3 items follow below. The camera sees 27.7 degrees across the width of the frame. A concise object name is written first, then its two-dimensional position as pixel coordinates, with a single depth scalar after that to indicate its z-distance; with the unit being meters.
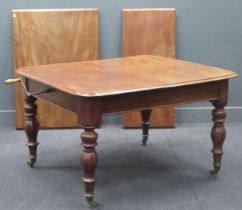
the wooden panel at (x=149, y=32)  3.71
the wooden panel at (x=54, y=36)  3.67
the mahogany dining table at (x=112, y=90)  2.30
